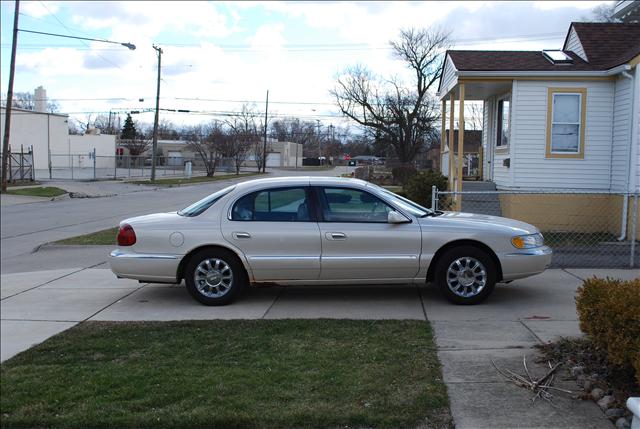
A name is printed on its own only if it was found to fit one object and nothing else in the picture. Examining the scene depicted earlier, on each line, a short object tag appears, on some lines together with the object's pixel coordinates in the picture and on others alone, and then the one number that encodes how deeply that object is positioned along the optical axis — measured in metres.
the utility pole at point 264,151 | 71.00
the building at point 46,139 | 52.97
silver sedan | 7.20
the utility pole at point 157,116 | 43.06
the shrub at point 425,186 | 16.52
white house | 13.43
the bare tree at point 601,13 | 47.94
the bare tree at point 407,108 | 47.84
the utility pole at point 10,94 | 30.19
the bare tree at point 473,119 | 61.19
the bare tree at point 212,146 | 57.44
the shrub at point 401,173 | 33.47
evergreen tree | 99.94
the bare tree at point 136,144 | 89.31
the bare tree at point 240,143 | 64.69
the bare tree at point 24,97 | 86.94
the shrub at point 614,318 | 4.21
